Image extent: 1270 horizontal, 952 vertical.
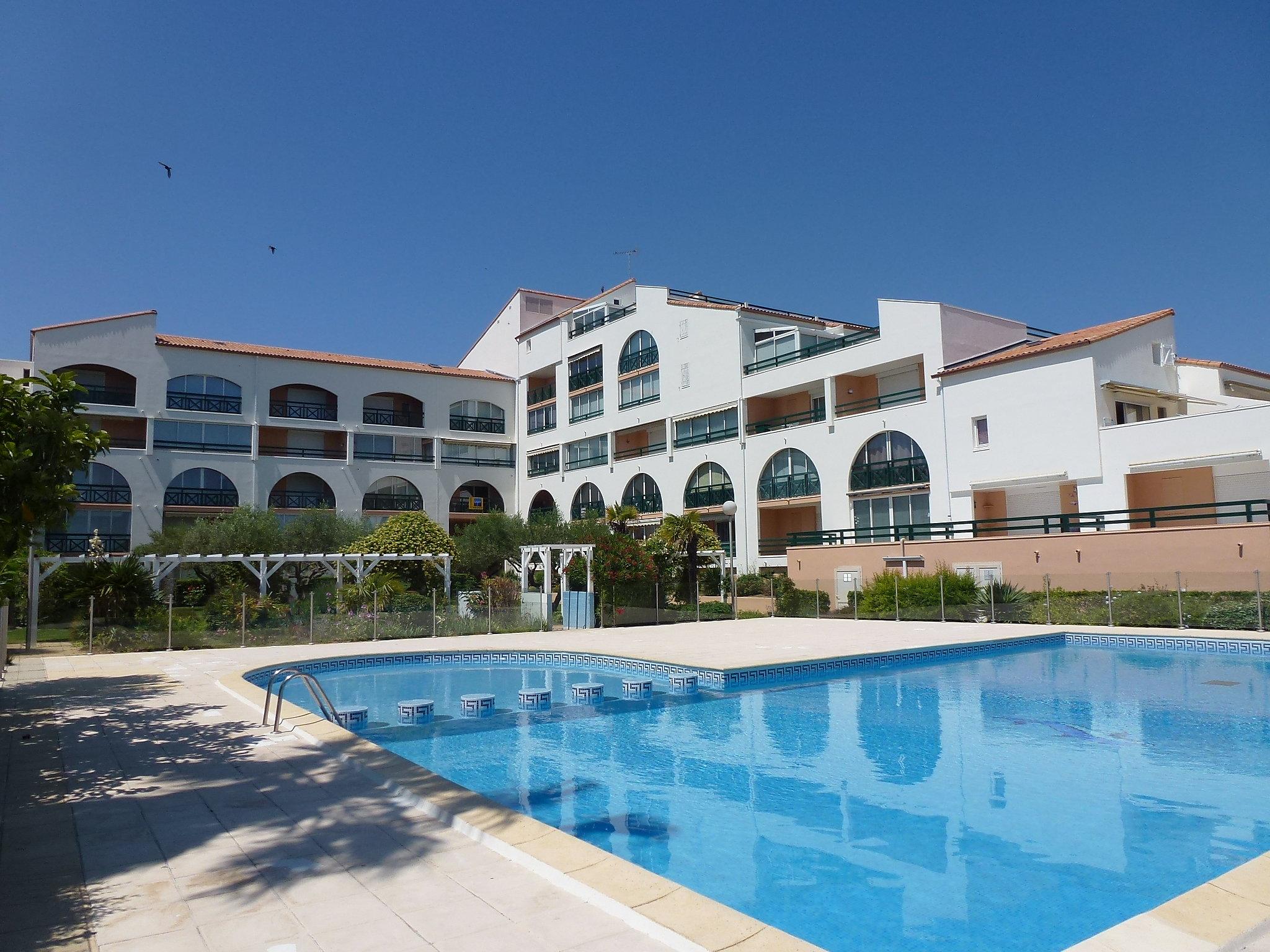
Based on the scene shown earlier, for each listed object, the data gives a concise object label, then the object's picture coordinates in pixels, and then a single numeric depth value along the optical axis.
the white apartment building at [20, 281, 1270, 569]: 25.11
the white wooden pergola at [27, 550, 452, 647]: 18.45
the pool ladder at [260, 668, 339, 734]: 9.01
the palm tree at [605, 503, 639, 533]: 28.09
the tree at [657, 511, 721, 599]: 25.66
